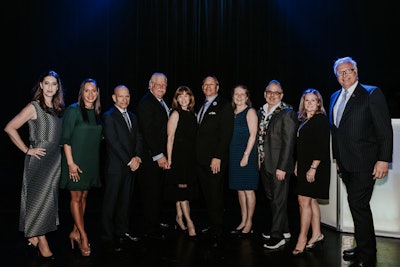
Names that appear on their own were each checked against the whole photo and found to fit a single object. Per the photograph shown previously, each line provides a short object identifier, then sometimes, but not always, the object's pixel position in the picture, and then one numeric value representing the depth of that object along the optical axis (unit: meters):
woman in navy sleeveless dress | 3.88
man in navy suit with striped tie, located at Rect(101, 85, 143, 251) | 3.56
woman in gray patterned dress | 3.17
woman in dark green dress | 3.28
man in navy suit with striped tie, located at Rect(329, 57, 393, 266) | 3.03
